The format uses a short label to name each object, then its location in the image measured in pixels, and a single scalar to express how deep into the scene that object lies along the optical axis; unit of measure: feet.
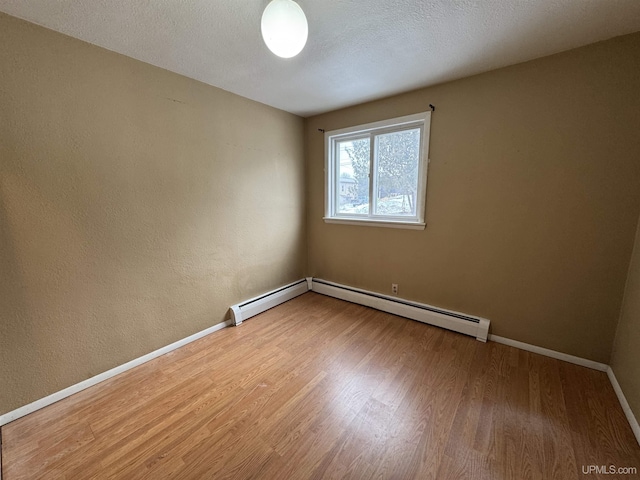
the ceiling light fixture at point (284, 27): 3.71
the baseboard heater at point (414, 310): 7.62
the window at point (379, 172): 8.46
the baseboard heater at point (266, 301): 8.69
